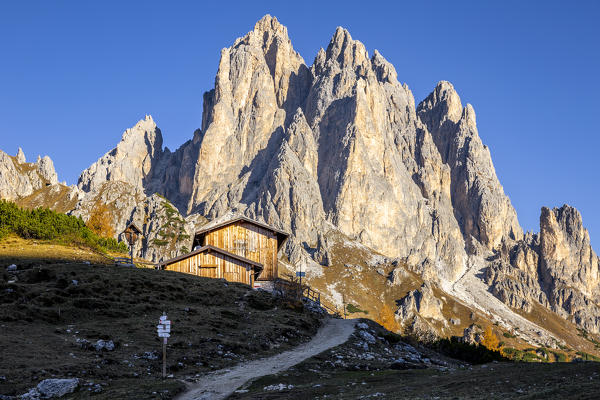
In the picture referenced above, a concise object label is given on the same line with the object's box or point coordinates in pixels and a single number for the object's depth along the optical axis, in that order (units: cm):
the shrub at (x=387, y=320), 12237
